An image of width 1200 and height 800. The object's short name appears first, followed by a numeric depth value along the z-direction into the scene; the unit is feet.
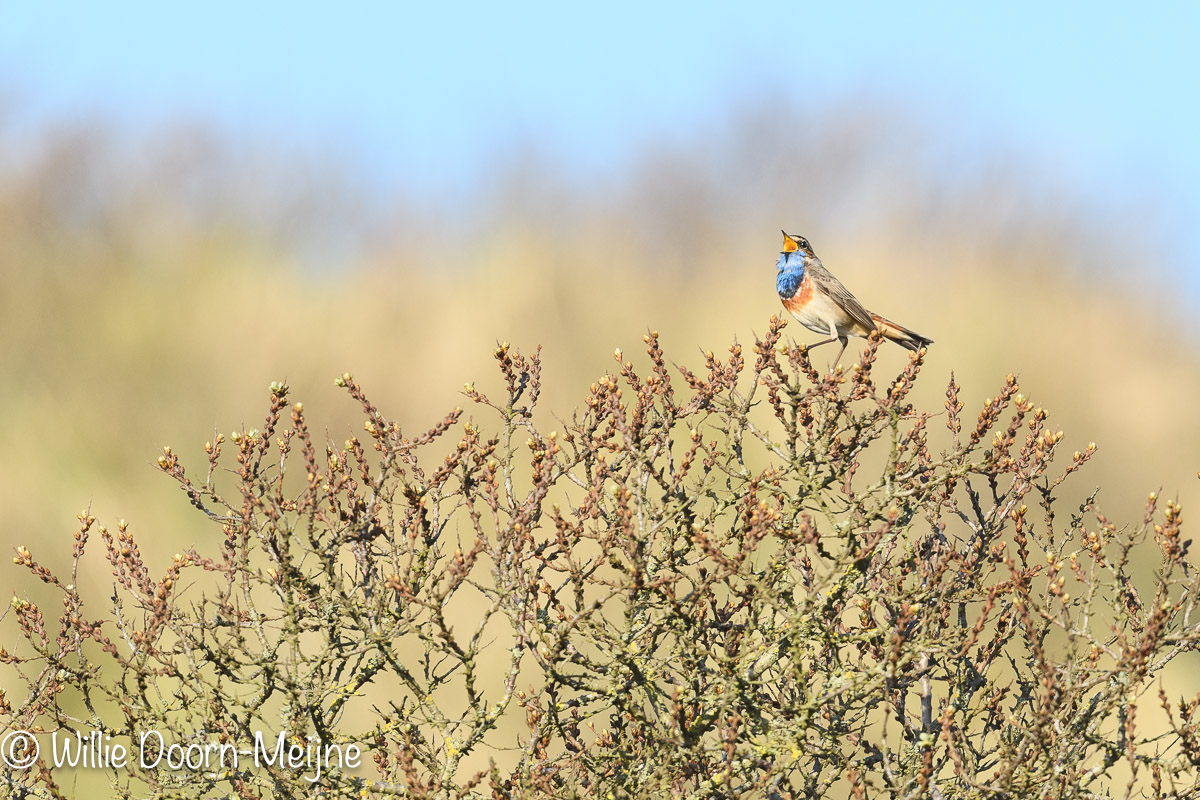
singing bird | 46.14
